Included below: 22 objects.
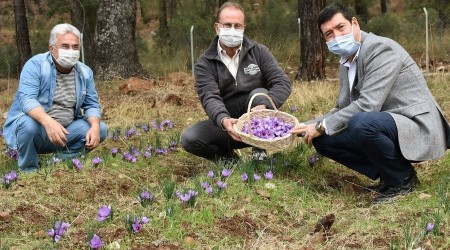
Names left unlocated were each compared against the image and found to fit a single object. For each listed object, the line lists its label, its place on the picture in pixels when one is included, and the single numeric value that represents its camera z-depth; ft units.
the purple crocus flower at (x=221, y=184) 12.38
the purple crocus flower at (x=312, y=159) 15.02
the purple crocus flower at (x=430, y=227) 10.06
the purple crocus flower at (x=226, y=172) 13.02
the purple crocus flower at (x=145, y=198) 11.68
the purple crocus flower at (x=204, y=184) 12.54
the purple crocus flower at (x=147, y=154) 16.20
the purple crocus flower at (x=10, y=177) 13.35
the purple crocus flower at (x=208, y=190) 12.25
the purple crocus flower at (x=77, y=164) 14.46
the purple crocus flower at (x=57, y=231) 10.16
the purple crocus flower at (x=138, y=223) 10.32
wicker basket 13.16
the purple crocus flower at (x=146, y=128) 19.83
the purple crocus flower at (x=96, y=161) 14.74
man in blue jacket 15.07
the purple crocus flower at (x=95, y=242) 9.59
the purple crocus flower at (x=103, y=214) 10.78
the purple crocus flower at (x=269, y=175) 13.28
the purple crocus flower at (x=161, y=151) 16.59
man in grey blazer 12.30
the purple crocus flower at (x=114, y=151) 15.89
